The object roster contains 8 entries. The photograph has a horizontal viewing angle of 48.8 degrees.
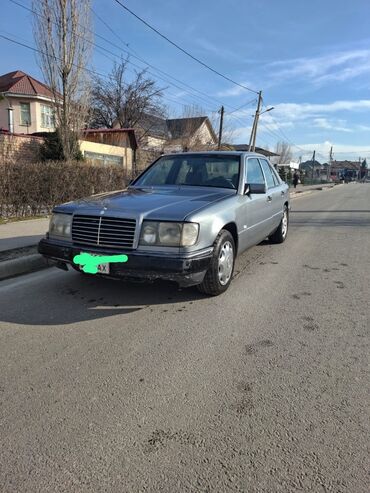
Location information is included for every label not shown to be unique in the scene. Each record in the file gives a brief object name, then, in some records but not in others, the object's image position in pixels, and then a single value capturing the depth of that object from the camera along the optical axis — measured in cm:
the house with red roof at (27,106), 2986
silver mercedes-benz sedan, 395
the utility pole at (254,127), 3347
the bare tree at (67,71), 1656
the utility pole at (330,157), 10238
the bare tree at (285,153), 8305
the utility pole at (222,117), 3378
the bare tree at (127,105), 3497
